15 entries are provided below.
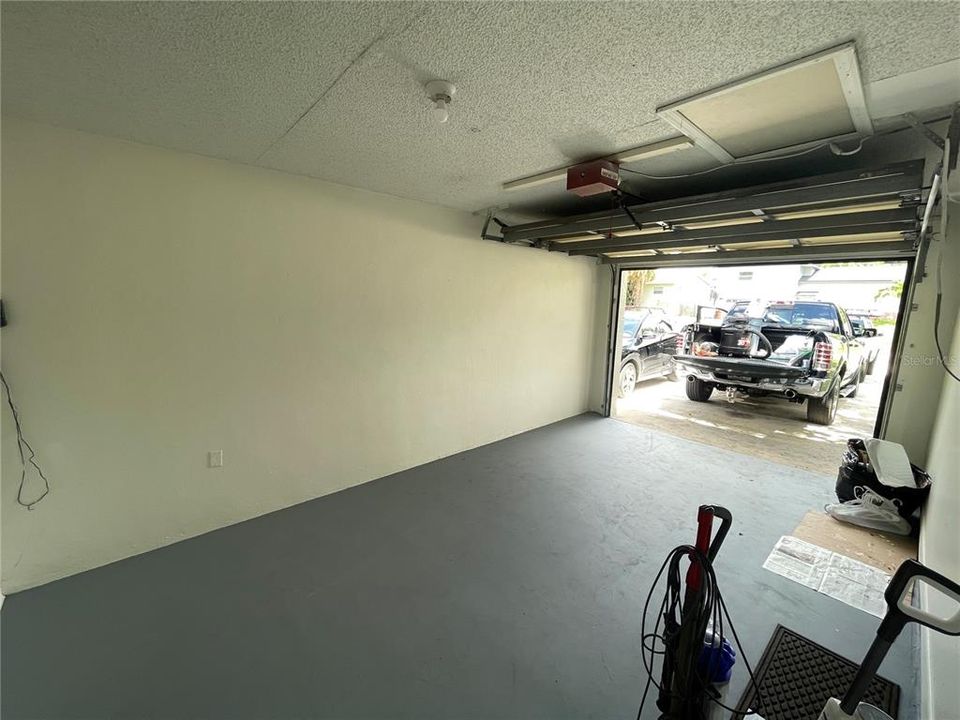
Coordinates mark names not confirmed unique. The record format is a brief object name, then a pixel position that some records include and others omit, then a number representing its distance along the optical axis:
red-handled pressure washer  1.14
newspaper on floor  2.00
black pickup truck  4.89
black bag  2.54
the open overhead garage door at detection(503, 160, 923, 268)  1.92
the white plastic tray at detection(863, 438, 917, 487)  2.57
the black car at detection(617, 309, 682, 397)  6.19
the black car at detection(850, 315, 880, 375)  6.38
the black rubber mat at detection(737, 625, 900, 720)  1.46
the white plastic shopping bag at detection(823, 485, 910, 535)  2.56
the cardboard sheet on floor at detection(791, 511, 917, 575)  2.31
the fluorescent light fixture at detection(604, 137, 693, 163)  1.86
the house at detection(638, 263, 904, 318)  9.62
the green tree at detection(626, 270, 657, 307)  10.68
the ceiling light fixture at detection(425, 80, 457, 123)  1.39
